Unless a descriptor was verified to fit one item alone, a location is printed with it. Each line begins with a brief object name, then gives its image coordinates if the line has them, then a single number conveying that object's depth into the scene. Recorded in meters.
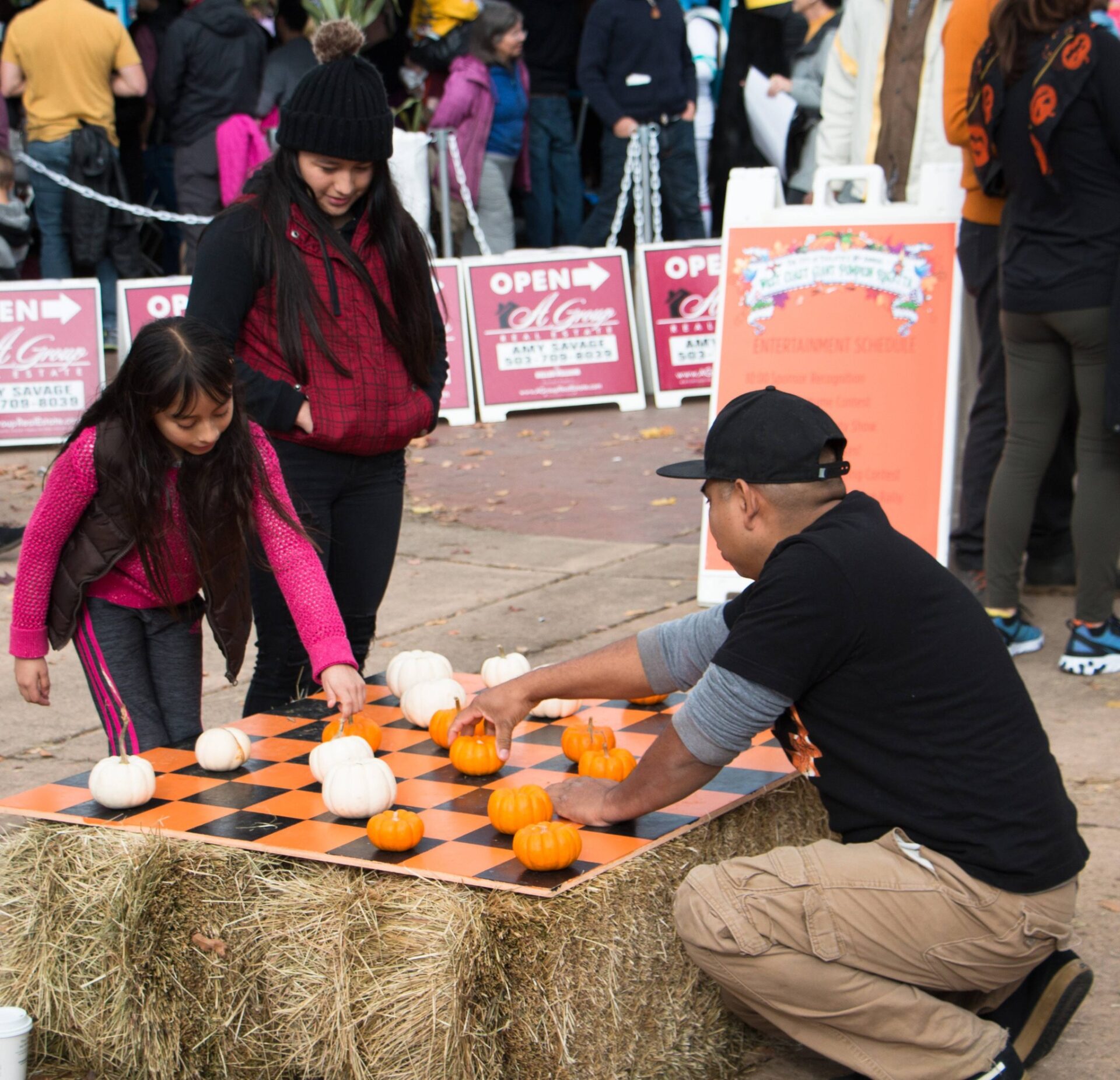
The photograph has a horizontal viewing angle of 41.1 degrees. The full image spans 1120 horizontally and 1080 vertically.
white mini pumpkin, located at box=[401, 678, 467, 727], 3.77
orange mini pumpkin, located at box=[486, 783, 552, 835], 3.01
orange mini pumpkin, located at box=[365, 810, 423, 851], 2.94
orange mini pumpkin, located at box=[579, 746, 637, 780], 3.33
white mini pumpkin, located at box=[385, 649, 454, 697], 4.01
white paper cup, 2.84
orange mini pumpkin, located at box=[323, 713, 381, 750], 3.58
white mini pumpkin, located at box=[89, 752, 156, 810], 3.19
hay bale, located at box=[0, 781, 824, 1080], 2.74
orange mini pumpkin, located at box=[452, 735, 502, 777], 3.40
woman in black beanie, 3.97
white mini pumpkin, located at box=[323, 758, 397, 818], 3.09
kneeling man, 2.84
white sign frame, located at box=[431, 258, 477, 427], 10.55
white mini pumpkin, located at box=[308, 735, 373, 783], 3.27
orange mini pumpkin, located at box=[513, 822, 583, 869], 2.82
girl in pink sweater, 3.52
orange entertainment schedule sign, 6.23
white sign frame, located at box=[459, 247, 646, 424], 10.59
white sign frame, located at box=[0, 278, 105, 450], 9.94
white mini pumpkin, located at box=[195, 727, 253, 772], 3.40
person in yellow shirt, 10.70
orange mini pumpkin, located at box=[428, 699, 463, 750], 3.61
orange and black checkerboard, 2.93
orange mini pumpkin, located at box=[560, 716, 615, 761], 3.45
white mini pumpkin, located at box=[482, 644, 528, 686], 4.01
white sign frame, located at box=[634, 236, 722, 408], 10.87
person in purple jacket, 11.53
